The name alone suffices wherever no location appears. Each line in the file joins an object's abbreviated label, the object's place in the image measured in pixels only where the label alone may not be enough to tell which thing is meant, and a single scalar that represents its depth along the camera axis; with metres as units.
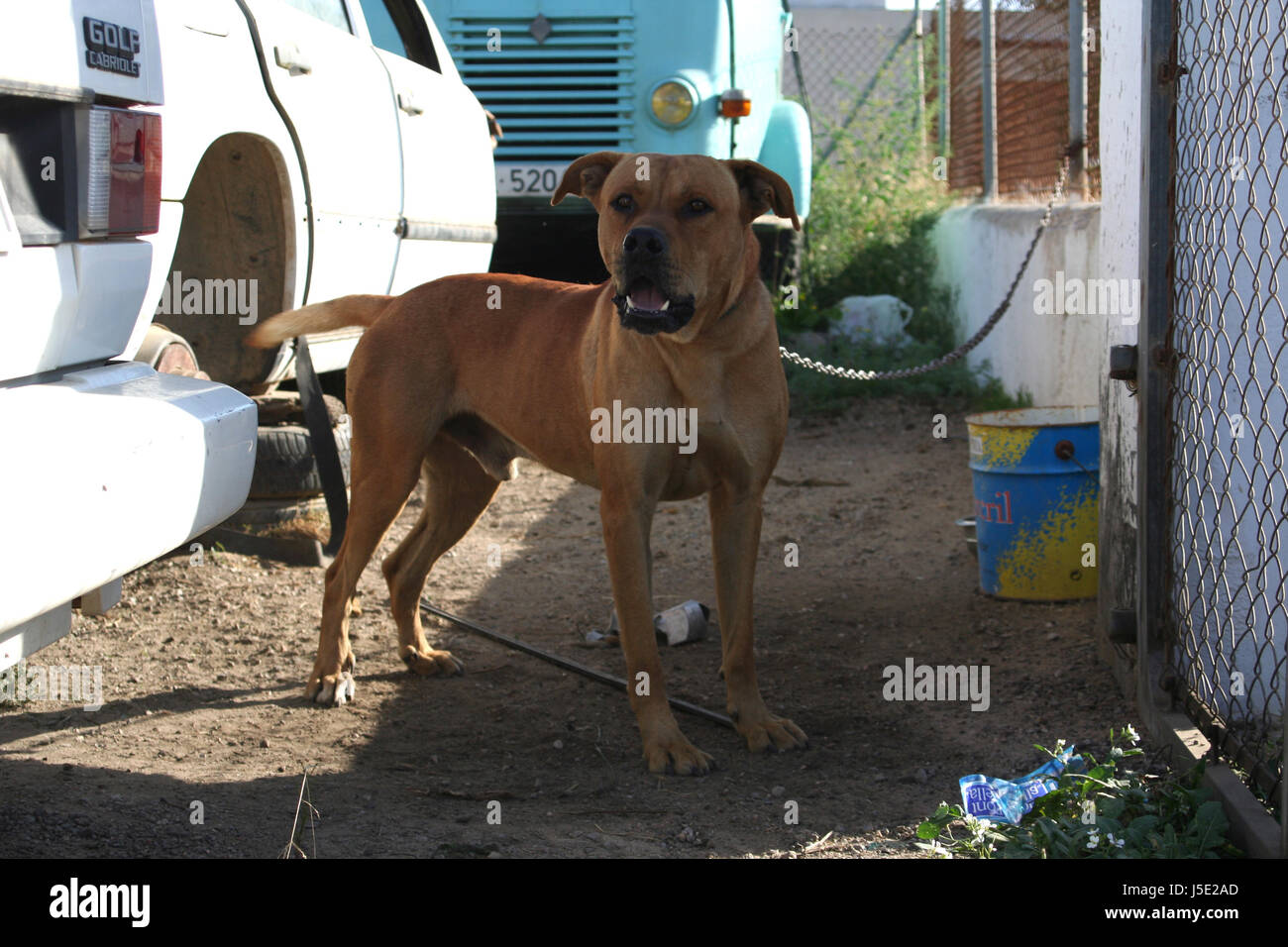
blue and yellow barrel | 4.52
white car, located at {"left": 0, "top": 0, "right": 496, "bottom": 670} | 2.18
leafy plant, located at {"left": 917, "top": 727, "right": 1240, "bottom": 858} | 2.56
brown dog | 3.50
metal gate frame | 3.25
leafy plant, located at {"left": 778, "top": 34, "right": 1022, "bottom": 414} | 8.59
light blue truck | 7.50
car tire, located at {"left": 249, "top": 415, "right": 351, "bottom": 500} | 4.93
